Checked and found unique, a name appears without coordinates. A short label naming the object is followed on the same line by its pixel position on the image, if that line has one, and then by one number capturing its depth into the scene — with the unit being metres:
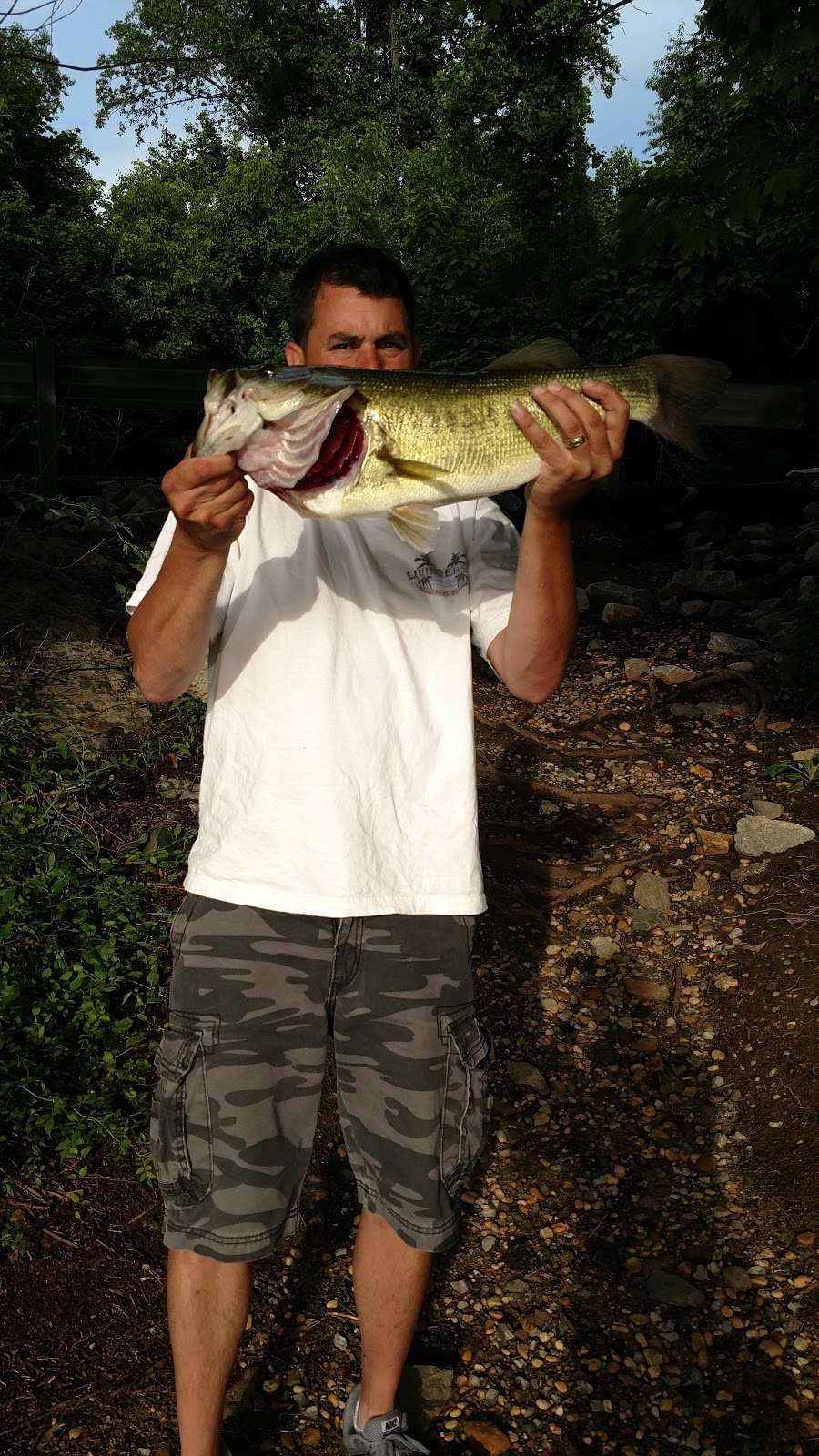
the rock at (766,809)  5.43
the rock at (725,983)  4.49
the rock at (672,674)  7.16
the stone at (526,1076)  4.11
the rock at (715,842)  5.35
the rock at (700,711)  6.64
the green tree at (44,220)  21.09
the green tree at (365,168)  19.98
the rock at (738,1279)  3.26
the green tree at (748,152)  5.14
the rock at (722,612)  8.28
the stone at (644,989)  4.59
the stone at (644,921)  4.95
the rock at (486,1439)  2.87
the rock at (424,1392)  2.95
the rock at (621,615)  8.17
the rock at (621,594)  8.42
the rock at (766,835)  5.13
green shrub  3.59
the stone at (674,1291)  3.23
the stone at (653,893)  5.04
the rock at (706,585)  8.72
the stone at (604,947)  4.85
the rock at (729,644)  7.45
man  2.27
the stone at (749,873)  5.06
